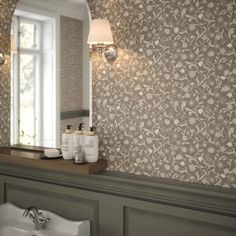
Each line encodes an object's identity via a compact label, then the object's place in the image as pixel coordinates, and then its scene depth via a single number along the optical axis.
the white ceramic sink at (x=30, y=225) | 2.08
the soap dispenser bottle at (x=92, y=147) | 2.05
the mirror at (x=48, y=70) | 2.17
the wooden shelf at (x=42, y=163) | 2.00
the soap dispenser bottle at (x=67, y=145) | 2.13
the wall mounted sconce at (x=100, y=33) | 1.97
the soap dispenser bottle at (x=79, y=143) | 2.07
